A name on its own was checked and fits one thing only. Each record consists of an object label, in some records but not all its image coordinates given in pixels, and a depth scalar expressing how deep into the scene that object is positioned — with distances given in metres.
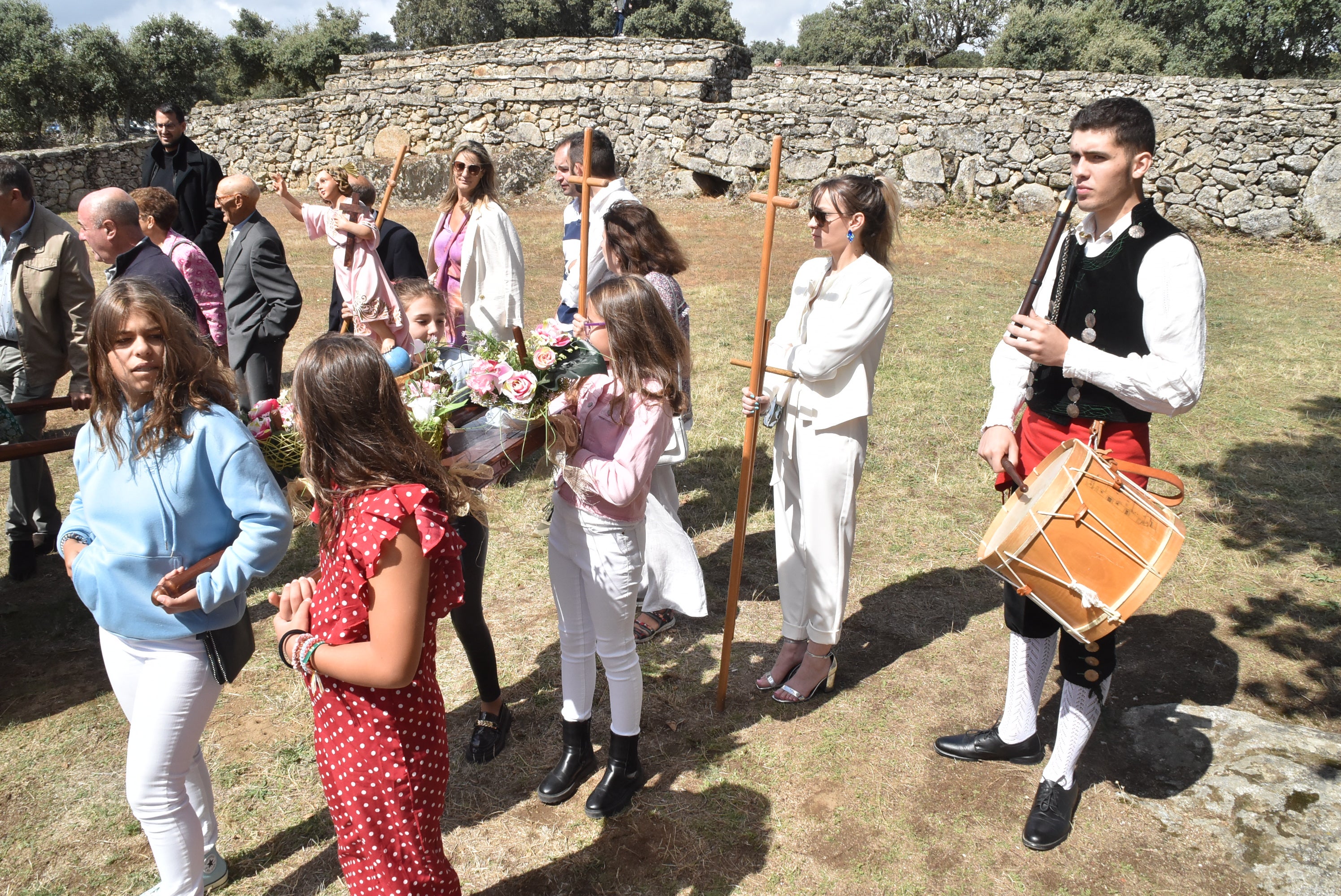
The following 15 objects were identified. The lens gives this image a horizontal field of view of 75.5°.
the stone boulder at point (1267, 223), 12.67
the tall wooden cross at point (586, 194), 3.85
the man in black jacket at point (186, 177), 6.88
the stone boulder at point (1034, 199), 13.71
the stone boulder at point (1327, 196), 12.38
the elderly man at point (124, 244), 4.29
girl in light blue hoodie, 2.31
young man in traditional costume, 2.60
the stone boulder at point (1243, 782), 2.80
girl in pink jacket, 2.73
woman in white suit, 3.35
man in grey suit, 5.21
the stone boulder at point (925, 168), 14.30
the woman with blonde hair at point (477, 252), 4.96
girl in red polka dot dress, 1.94
